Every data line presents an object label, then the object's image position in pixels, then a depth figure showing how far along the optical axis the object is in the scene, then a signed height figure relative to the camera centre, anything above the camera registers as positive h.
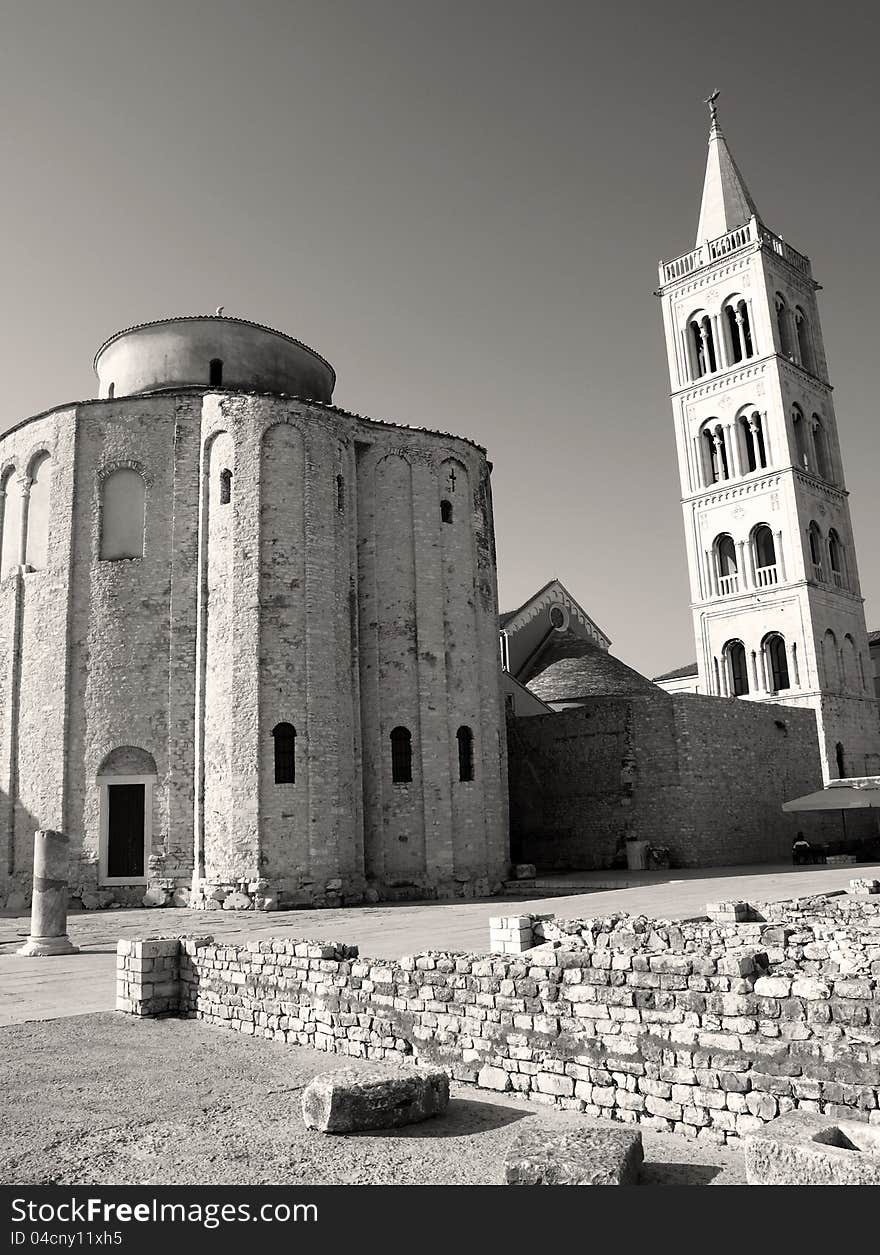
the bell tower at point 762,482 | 37.84 +14.30
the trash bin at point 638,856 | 26.17 -0.80
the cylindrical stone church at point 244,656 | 21.30 +4.54
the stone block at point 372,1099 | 5.47 -1.52
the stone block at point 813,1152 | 4.01 -1.47
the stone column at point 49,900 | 14.03 -0.66
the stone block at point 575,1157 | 4.26 -1.51
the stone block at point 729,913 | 12.45 -1.19
